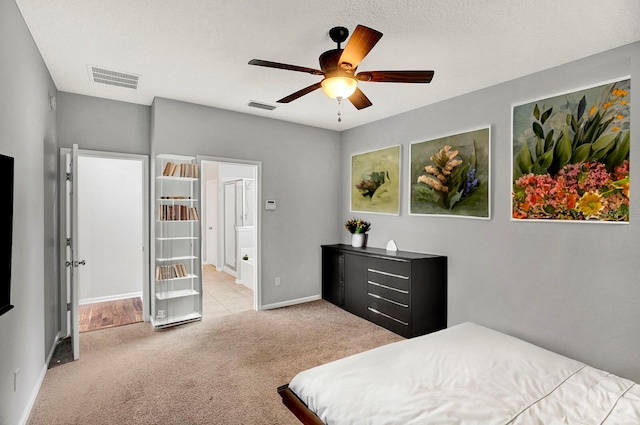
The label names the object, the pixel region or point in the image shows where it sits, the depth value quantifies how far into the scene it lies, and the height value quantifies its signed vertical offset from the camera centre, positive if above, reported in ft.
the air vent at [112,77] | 10.45 +4.39
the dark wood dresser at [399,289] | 12.26 -3.07
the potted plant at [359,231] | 16.26 -0.95
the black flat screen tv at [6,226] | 5.22 -0.23
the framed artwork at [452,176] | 11.69 +1.35
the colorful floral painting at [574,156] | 8.57 +1.56
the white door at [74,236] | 10.32 -0.88
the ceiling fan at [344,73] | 7.08 +3.11
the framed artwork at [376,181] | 15.11 +1.45
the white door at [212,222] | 27.14 -0.88
